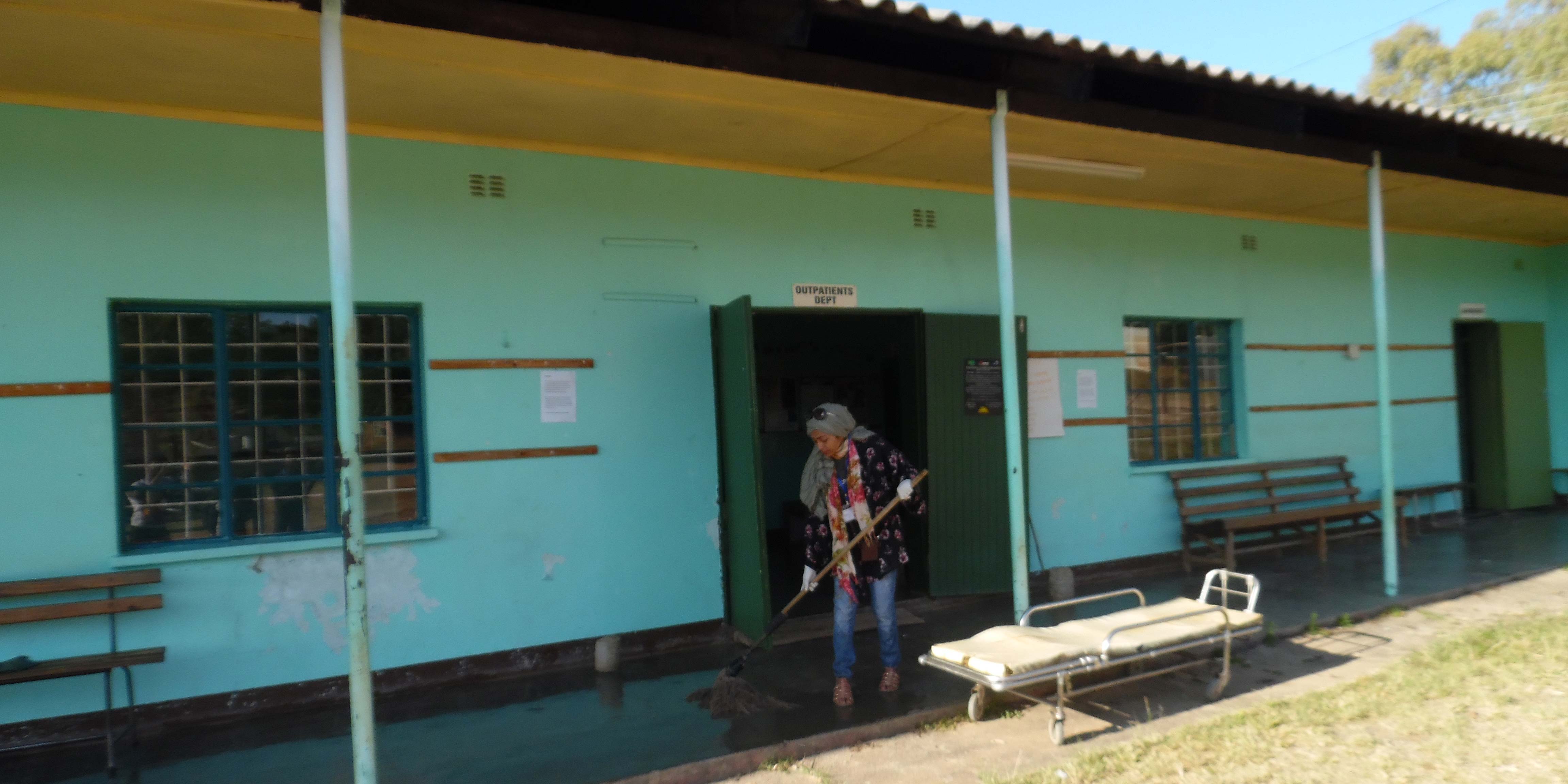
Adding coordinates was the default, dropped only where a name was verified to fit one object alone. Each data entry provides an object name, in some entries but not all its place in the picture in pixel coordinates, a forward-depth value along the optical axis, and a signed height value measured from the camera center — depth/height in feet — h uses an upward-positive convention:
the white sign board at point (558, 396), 19.07 +0.36
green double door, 20.49 -1.79
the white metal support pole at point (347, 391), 11.35 +0.37
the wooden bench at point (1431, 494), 31.09 -3.95
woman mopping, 16.20 -2.10
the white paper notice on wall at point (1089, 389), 25.58 +0.12
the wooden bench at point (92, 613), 14.33 -3.01
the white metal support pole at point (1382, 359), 22.26 +0.58
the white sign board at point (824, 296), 21.77 +2.59
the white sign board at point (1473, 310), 34.27 +2.60
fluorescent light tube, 20.35 +5.41
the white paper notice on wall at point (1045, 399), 24.70 -0.12
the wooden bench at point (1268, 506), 26.45 -3.71
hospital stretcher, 14.19 -4.18
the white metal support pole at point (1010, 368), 16.56 +0.52
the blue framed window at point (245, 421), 16.44 +0.05
